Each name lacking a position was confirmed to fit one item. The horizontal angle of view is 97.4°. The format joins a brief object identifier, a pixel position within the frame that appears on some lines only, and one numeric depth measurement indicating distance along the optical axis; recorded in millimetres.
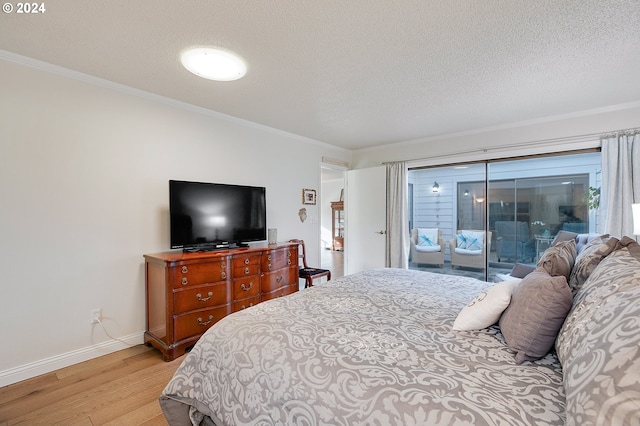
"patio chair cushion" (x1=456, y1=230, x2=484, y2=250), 4422
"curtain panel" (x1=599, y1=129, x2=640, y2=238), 2938
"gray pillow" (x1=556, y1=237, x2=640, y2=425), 572
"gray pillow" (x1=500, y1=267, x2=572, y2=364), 1038
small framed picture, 4445
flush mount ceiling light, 2080
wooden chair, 3865
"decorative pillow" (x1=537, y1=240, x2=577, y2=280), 1395
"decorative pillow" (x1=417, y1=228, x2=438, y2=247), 4980
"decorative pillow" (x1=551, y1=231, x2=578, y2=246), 2403
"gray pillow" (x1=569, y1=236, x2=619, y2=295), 1304
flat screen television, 2807
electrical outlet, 2494
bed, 725
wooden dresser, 2455
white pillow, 1272
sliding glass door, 3668
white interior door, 4762
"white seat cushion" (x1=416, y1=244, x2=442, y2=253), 4941
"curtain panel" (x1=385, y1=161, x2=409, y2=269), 4555
